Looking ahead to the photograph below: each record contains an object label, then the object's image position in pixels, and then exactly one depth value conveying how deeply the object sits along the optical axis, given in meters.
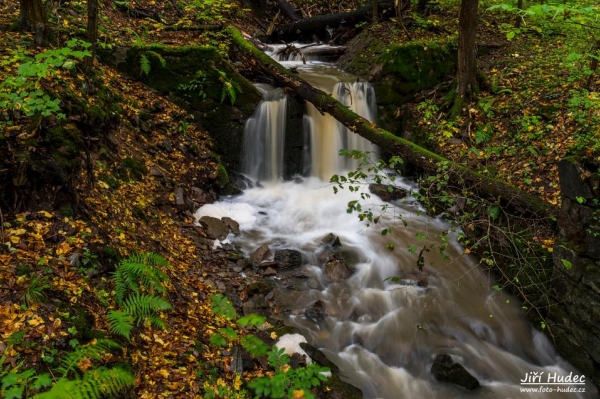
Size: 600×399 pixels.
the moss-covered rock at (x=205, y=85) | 8.62
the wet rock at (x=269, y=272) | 6.48
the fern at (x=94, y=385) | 2.42
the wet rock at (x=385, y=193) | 8.77
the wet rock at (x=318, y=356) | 4.73
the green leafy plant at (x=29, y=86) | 3.74
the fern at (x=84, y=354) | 2.77
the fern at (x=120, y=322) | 3.25
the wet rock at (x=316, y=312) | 5.82
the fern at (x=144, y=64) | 8.16
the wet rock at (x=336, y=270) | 6.71
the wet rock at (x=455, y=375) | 5.01
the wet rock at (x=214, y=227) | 6.98
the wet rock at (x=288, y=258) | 6.81
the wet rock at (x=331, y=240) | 7.47
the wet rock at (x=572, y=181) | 5.04
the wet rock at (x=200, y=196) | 7.71
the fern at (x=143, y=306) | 3.62
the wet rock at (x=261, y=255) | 6.71
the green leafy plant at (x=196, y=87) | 8.79
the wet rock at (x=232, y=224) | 7.44
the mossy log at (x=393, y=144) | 6.40
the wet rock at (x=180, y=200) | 6.95
